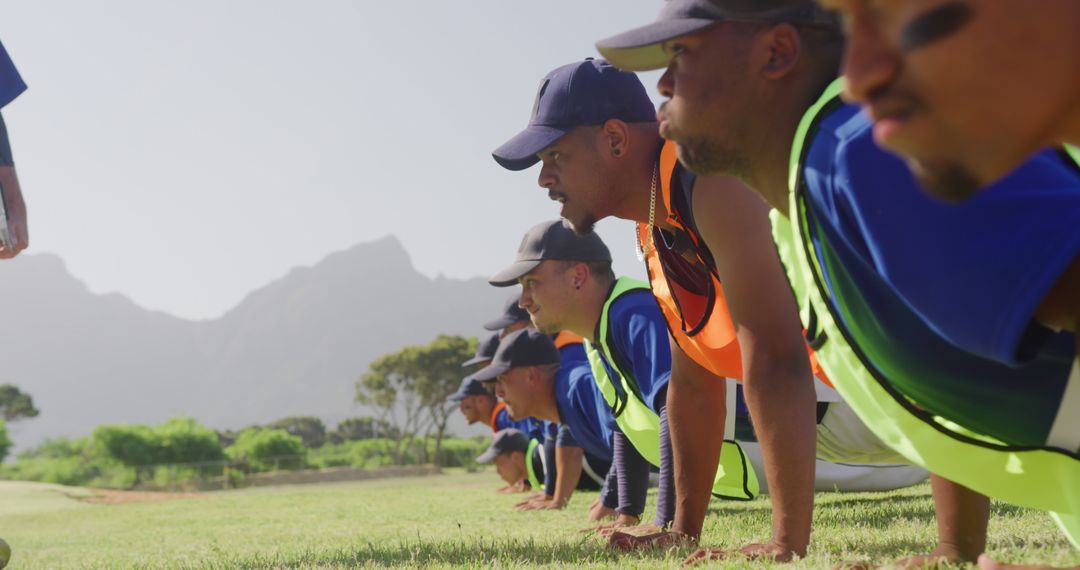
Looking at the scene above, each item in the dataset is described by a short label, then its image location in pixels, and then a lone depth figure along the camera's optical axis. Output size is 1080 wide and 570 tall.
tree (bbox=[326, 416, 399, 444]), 78.69
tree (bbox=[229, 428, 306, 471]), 41.78
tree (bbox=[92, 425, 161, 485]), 40.84
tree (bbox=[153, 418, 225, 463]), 41.53
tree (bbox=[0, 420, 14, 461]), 42.66
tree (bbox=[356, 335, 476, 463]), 61.06
